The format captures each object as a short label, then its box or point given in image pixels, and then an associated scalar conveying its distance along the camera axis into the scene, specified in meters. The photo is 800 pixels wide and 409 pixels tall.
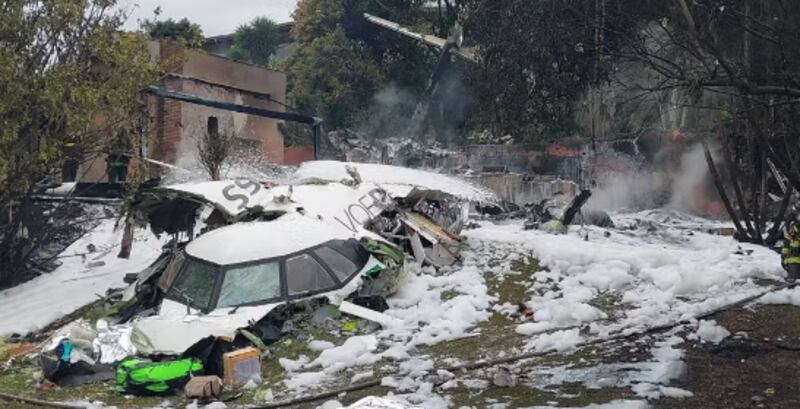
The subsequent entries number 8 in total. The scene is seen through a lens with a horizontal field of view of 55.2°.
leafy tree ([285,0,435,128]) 32.97
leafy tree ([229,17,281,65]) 42.56
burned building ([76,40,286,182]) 21.72
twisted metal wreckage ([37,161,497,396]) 8.89
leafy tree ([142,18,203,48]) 29.95
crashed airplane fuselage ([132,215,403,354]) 8.84
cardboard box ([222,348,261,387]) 7.82
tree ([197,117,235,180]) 16.99
